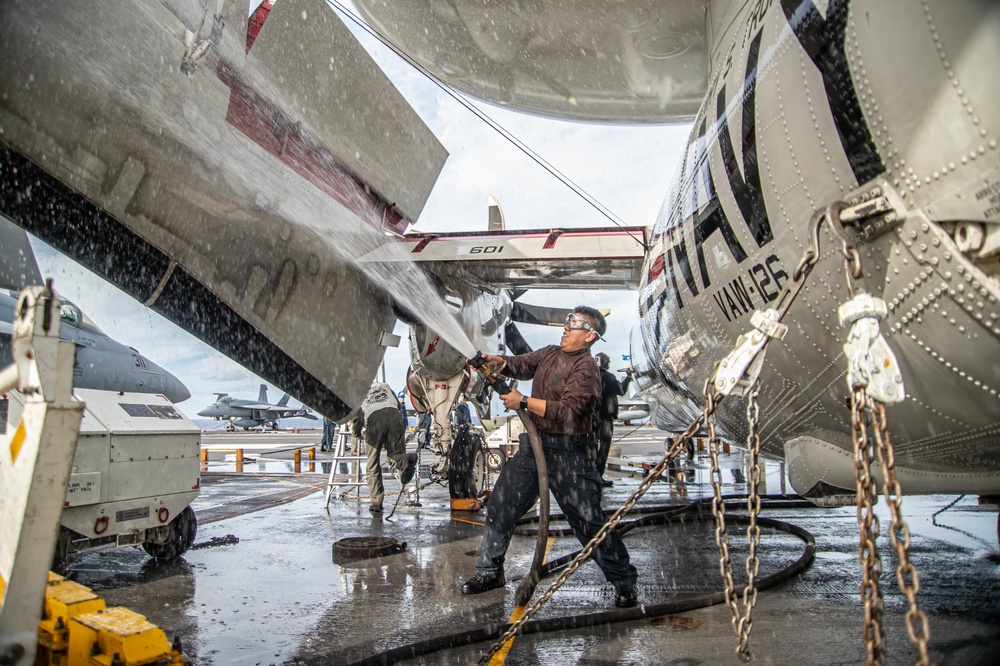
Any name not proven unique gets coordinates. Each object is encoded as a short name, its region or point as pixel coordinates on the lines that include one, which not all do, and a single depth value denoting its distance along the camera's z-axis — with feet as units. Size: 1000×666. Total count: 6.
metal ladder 27.43
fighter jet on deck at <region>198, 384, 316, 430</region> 183.42
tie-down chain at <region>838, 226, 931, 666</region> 5.28
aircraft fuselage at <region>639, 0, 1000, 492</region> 5.76
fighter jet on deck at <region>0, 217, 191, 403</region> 38.04
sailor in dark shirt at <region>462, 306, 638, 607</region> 12.84
